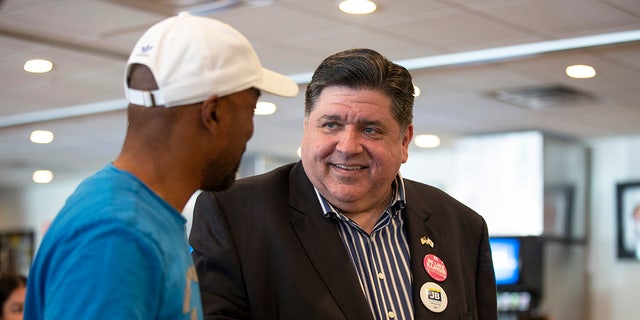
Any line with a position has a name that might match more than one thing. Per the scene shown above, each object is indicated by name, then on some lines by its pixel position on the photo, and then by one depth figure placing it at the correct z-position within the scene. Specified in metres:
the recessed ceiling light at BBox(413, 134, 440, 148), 10.50
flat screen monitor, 9.50
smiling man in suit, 2.14
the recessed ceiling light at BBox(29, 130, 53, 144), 10.15
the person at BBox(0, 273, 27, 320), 5.32
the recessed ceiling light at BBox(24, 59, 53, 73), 6.83
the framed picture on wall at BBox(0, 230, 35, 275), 16.25
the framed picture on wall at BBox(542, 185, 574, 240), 9.84
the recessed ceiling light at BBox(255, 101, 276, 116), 8.51
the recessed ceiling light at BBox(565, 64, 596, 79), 6.80
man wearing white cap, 1.33
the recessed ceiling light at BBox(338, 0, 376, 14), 5.19
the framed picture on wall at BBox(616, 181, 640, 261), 10.26
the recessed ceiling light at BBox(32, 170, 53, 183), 13.97
